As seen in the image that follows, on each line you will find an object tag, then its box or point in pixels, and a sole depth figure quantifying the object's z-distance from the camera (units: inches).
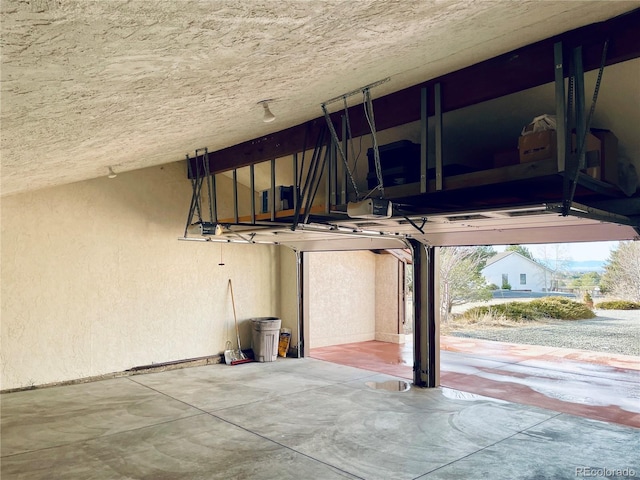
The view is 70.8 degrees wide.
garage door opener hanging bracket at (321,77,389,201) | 129.9
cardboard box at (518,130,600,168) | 115.0
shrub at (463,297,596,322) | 512.1
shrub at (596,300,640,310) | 510.1
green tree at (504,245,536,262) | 709.3
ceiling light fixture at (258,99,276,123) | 120.1
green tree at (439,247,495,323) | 557.3
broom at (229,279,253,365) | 308.6
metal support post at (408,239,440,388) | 243.0
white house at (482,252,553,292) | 644.1
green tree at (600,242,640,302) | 521.0
